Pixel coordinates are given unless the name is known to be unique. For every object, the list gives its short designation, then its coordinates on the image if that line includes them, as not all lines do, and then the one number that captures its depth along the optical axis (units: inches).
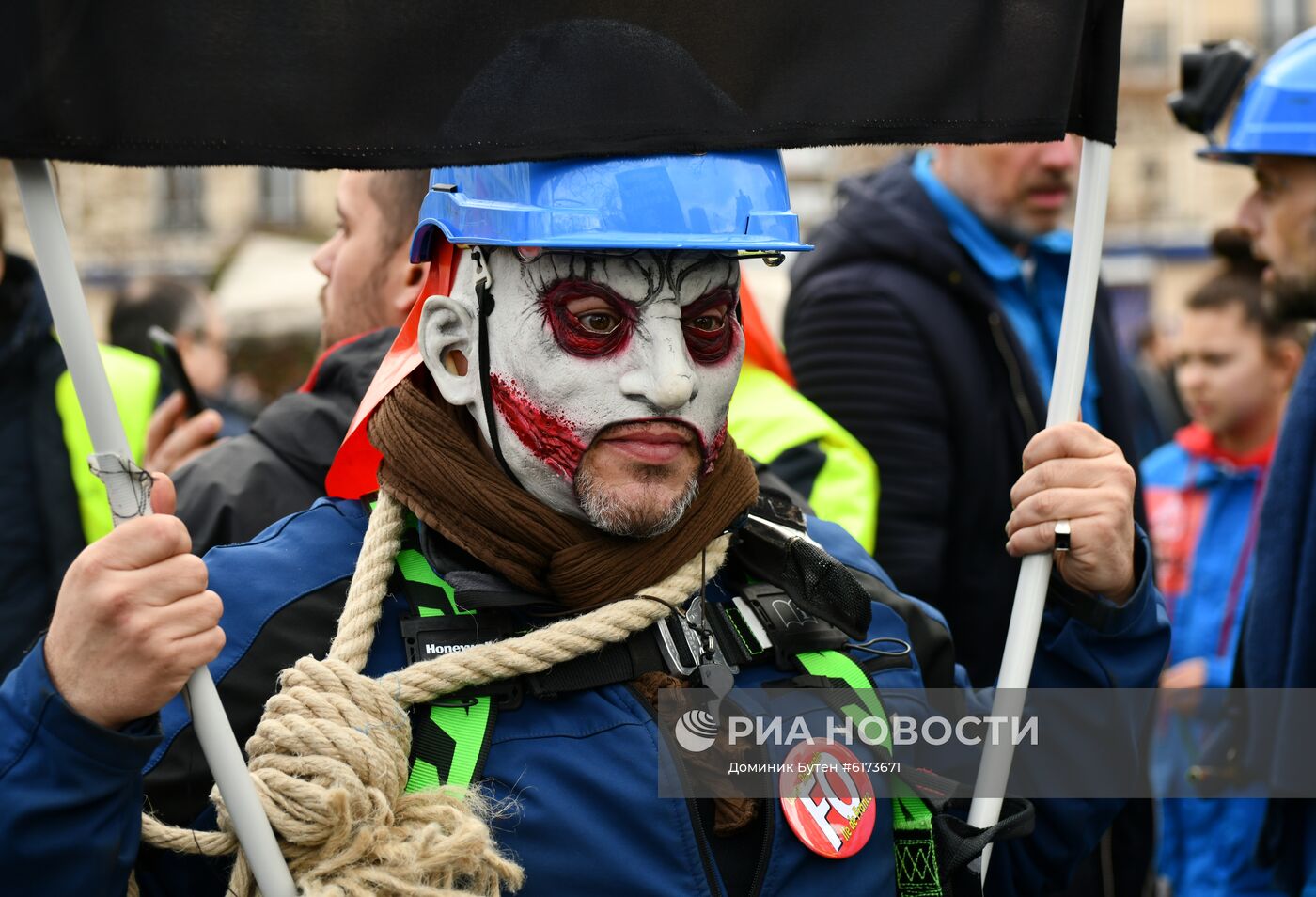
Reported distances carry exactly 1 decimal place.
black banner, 71.1
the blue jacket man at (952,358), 149.3
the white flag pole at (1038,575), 95.7
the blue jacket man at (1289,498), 129.8
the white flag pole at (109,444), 71.8
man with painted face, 84.8
